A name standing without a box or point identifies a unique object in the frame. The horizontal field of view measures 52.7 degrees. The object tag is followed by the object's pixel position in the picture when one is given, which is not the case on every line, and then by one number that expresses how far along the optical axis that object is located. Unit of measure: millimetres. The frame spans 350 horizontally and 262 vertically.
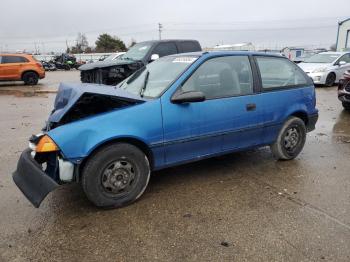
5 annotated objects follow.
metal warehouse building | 30781
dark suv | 10156
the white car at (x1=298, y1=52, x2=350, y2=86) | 14789
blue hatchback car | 3535
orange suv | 17125
